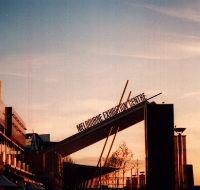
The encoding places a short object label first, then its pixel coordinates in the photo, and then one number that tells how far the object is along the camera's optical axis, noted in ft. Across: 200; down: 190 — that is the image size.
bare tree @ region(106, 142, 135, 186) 297.74
